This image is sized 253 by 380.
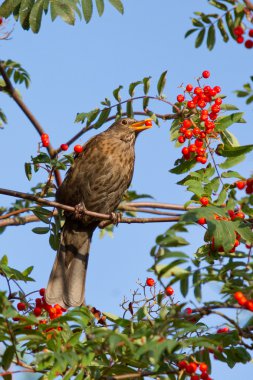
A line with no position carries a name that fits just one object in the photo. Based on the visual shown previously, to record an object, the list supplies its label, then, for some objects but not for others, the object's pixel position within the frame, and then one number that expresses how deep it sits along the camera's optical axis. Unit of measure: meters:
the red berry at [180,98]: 9.97
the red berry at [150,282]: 8.70
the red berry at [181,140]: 9.48
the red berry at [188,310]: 6.37
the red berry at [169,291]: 6.62
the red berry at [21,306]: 8.70
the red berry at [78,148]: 10.83
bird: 12.37
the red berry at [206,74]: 10.02
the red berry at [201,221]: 8.00
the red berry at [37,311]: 8.62
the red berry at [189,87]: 9.89
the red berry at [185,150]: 9.35
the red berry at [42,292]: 9.50
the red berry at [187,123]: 9.45
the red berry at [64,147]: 10.26
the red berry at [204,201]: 8.58
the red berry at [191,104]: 9.69
